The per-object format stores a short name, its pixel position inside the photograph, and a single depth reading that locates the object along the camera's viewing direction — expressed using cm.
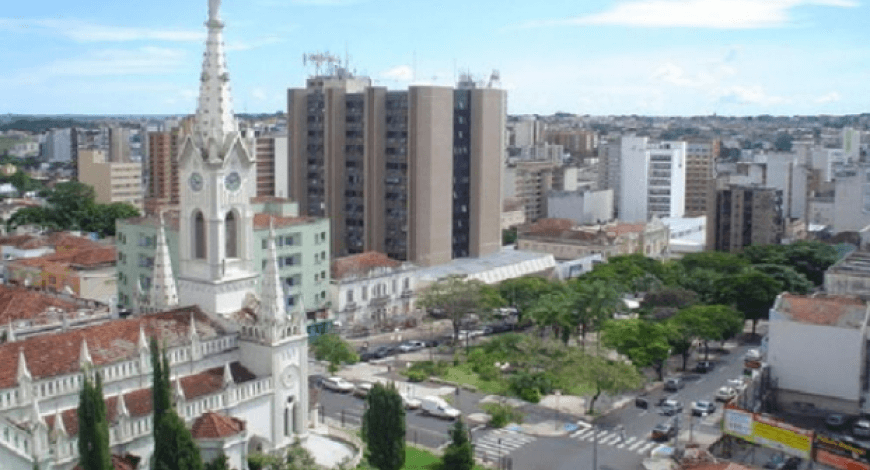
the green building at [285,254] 8850
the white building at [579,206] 16475
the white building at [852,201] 14100
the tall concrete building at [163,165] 17912
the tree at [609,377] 6631
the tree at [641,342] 7481
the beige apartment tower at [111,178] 17912
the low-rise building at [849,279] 8236
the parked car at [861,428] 6569
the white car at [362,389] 7062
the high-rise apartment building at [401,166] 11138
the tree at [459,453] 5003
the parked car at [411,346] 8656
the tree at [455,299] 8838
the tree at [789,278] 10200
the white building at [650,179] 17525
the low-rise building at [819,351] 6950
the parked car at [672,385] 7488
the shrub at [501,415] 6319
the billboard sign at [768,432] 5634
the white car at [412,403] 6750
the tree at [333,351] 7312
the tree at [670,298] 9488
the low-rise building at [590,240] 12769
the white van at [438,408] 6550
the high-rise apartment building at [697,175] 19412
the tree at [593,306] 8375
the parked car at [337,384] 7169
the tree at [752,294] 9369
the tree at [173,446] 3719
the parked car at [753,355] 8218
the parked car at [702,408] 6825
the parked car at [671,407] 6825
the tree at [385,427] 4741
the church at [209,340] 4359
